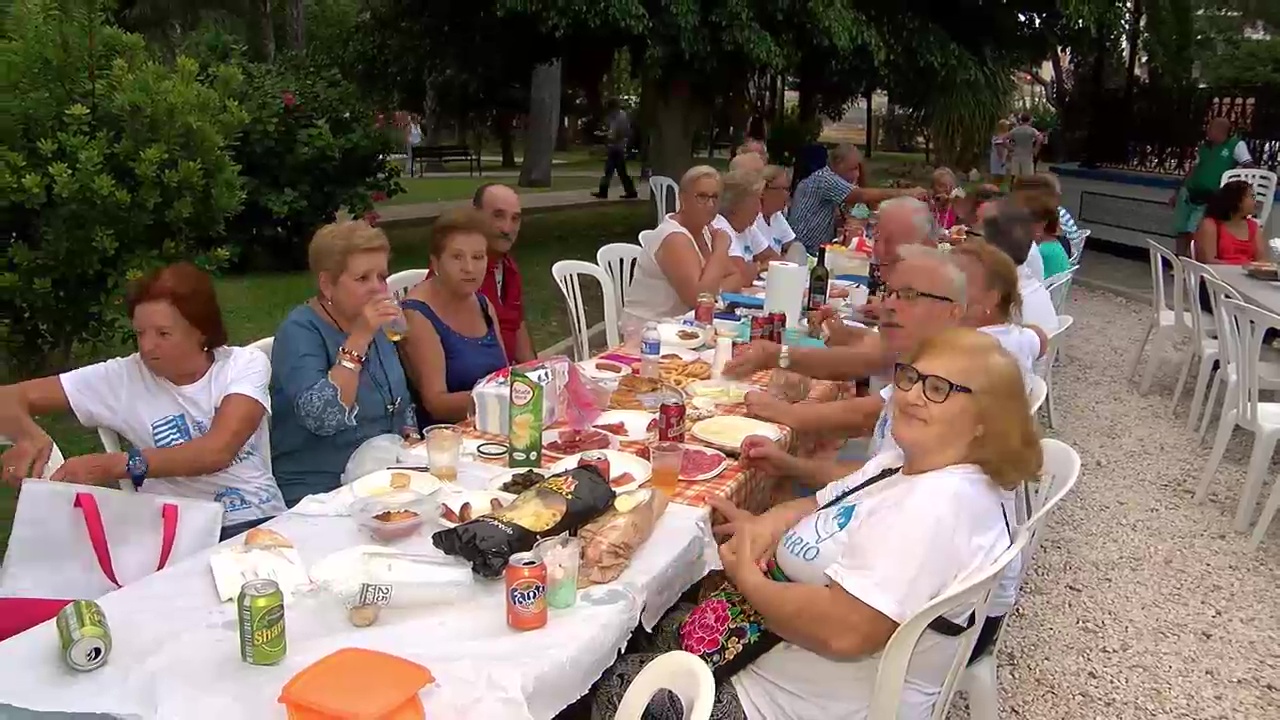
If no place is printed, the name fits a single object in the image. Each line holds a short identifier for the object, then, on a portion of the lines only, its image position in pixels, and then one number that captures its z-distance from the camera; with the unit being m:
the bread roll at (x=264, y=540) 1.93
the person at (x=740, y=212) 5.45
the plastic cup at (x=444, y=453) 2.41
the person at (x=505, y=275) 4.14
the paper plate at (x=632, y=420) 2.82
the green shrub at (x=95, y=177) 4.16
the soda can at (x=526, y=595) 1.69
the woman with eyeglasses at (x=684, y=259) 4.72
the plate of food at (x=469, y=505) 2.11
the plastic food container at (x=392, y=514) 2.03
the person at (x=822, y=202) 7.35
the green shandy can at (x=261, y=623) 1.53
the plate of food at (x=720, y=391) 3.23
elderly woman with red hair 2.43
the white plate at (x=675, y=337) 3.89
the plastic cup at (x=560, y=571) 1.79
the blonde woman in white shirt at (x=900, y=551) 1.73
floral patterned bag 2.04
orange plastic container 1.38
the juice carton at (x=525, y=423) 2.46
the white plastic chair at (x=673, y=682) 1.36
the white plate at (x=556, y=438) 2.70
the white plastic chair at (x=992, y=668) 2.38
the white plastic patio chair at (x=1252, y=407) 4.28
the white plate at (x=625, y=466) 2.39
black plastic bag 1.84
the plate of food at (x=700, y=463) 2.53
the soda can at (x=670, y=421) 2.69
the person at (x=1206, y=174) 9.91
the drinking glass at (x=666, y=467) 2.43
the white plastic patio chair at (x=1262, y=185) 9.87
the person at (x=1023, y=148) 16.56
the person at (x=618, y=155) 16.39
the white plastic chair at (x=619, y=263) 5.84
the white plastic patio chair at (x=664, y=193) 9.84
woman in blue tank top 3.30
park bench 22.61
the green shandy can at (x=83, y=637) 1.52
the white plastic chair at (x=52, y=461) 2.48
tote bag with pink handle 2.10
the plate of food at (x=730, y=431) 2.76
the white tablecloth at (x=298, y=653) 1.48
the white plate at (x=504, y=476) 2.35
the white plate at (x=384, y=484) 2.25
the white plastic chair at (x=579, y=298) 5.17
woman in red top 6.96
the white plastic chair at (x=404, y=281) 4.24
